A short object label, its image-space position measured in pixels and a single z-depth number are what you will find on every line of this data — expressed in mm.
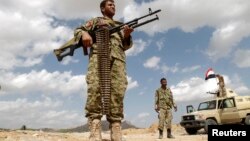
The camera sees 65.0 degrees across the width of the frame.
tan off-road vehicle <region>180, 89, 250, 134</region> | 9234
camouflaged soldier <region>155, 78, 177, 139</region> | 6646
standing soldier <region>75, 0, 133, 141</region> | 2449
